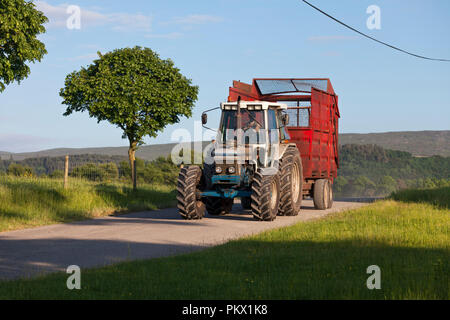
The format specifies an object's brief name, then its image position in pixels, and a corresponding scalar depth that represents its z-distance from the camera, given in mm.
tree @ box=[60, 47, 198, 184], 30344
